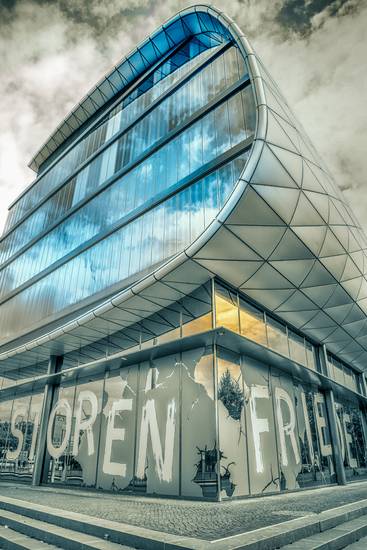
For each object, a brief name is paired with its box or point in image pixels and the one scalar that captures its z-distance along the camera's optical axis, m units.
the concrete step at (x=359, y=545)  5.60
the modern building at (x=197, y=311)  11.11
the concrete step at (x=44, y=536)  5.24
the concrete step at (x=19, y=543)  5.67
